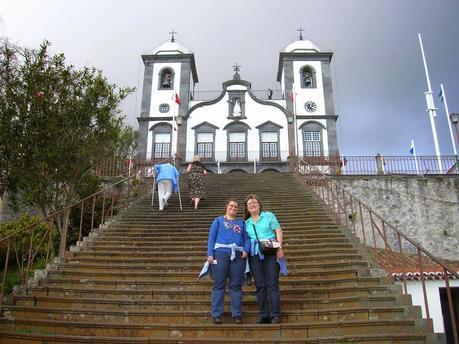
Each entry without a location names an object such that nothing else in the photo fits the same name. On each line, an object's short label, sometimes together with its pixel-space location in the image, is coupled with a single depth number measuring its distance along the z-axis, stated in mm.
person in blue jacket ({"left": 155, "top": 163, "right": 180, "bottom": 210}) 10438
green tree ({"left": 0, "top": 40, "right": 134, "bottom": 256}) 7660
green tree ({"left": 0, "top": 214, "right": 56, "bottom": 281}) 11331
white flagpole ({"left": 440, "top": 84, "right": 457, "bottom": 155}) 19125
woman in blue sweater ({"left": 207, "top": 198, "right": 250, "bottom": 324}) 4910
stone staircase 4855
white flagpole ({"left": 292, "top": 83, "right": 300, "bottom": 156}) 24722
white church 25141
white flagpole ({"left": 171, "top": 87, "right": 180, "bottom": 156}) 25344
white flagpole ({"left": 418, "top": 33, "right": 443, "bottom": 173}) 20362
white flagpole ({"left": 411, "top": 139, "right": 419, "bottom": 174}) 17609
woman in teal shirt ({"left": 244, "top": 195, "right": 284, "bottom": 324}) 4926
